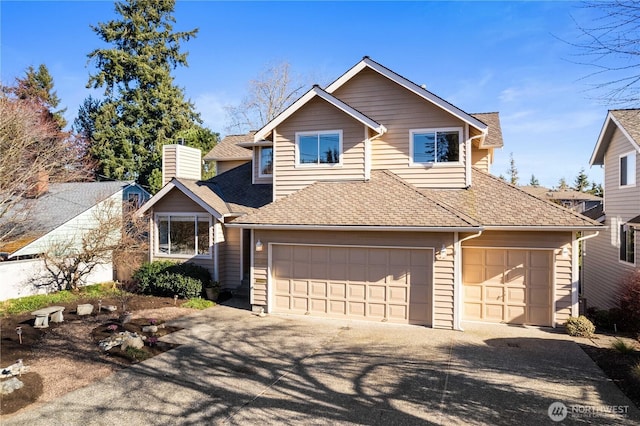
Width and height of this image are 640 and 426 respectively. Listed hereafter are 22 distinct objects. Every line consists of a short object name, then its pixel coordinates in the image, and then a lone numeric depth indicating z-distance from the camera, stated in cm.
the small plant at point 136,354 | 830
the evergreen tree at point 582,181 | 4897
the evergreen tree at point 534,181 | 5876
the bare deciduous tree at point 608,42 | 530
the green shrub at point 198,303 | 1317
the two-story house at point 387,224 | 1098
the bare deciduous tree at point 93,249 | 1491
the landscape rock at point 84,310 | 1152
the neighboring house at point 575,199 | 3170
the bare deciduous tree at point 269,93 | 3216
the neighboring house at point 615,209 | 1356
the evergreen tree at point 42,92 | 3225
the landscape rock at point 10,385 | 648
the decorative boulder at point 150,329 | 995
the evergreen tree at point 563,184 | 5469
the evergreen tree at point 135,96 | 3247
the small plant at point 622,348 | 857
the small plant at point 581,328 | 1029
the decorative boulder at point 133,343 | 865
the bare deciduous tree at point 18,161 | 1427
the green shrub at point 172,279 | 1404
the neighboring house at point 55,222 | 1429
